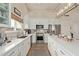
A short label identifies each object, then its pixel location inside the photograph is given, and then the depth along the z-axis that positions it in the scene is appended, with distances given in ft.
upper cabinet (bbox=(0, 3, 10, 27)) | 4.49
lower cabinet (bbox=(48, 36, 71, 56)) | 2.88
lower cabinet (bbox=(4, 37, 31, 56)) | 2.91
